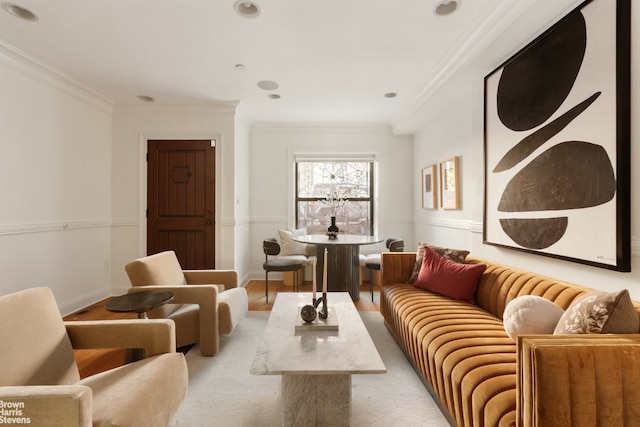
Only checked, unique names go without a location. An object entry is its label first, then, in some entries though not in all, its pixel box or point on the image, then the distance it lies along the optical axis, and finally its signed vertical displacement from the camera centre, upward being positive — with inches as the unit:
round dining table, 157.0 -27.3
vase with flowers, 215.0 +6.7
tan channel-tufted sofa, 42.9 -28.0
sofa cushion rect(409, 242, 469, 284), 115.9 -16.5
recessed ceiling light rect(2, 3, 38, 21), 92.1 +60.9
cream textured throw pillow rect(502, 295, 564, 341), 61.6 -21.1
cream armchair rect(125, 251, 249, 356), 99.9 -32.4
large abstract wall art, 66.9 +18.7
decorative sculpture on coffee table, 77.2 -25.1
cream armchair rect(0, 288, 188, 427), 39.9 -26.8
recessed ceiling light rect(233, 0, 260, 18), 89.4 +60.2
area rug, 70.4 -47.1
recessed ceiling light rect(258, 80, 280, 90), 144.6 +60.3
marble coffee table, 57.2 -28.9
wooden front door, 174.9 +5.9
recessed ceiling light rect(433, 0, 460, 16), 88.7 +60.0
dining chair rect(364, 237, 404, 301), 163.8 -26.3
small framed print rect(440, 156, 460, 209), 151.2 +13.8
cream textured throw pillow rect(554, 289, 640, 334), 51.8 -17.9
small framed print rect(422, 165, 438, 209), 177.8 +14.2
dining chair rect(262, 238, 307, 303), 162.6 -26.9
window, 222.5 +13.4
